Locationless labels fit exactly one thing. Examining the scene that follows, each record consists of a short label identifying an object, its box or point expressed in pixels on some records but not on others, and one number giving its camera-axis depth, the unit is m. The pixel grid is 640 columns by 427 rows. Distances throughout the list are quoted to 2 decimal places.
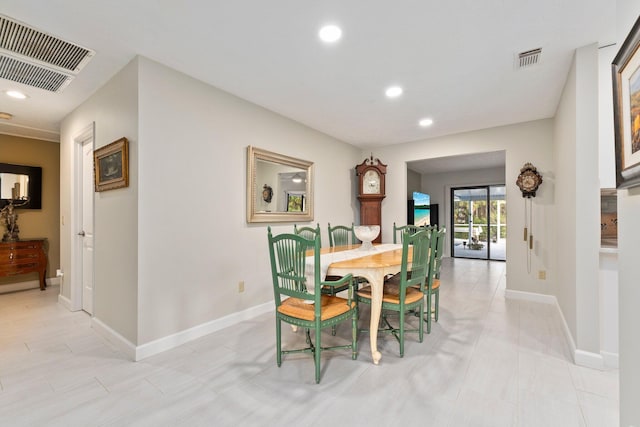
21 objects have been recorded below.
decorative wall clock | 3.64
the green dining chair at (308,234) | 3.09
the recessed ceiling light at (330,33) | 1.94
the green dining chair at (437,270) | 2.72
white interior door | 3.27
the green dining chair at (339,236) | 3.69
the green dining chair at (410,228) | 3.98
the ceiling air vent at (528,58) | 2.23
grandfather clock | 4.91
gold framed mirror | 3.16
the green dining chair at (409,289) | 2.20
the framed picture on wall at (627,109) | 1.04
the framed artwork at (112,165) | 2.33
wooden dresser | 3.92
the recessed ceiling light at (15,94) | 2.82
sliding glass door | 7.27
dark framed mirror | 4.16
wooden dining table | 2.14
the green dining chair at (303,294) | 1.89
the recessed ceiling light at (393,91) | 2.87
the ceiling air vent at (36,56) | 1.96
